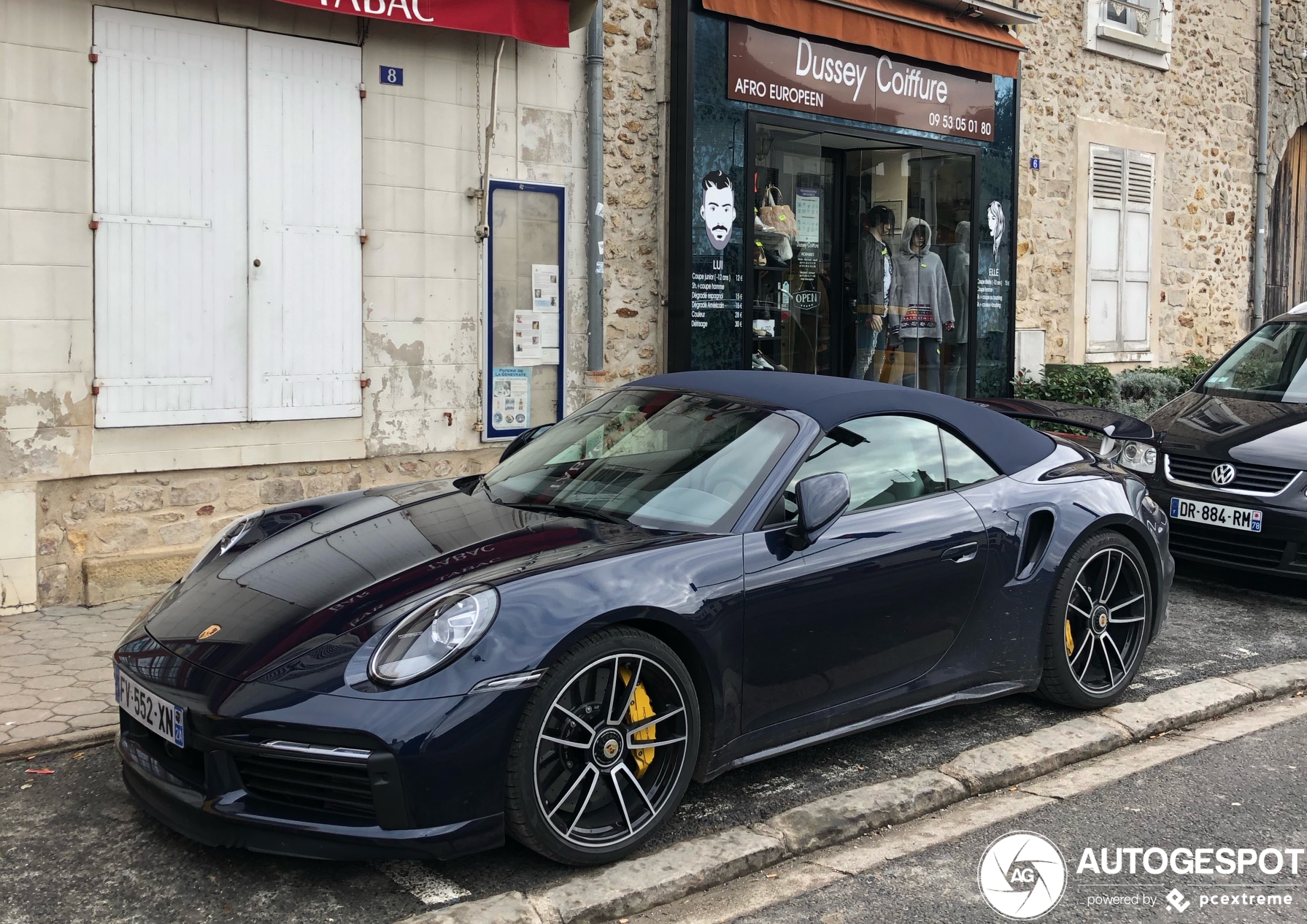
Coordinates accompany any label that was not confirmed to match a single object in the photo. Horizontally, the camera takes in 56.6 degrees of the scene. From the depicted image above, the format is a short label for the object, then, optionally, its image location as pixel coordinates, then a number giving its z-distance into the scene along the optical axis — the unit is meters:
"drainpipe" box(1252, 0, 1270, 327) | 15.80
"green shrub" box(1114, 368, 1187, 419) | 13.78
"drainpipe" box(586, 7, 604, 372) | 8.97
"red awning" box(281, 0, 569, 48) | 7.33
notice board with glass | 8.60
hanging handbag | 10.44
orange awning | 9.91
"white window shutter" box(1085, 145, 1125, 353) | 13.95
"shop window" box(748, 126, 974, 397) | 10.52
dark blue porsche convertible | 3.27
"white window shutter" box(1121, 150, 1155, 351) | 14.40
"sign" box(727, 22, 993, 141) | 9.88
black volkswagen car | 6.97
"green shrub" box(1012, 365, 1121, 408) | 13.03
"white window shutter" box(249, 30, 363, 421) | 7.44
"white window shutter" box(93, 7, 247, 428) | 6.88
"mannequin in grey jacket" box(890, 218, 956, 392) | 11.88
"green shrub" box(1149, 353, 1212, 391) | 14.59
